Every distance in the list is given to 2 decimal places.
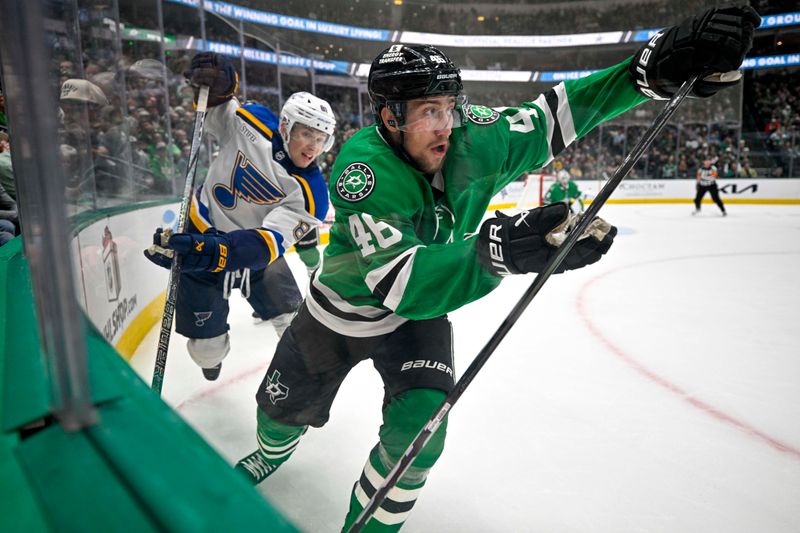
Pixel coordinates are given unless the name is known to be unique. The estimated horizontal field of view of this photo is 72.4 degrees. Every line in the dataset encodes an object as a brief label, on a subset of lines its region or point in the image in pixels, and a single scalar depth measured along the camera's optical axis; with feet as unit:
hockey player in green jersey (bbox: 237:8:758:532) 3.41
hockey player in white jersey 7.33
